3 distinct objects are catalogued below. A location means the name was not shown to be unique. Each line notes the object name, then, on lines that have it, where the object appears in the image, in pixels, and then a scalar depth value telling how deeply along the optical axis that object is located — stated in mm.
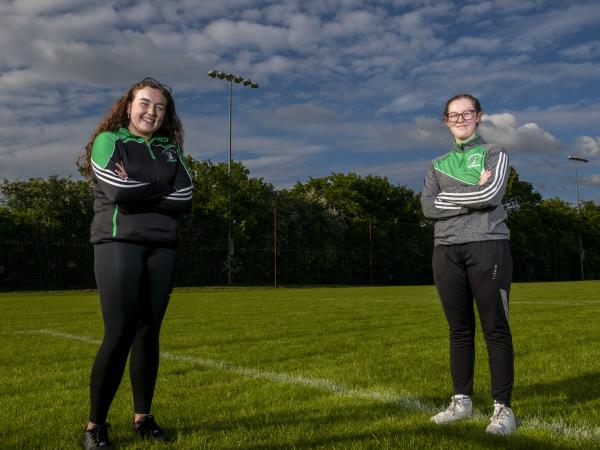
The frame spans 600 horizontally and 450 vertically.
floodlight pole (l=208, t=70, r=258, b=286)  32562
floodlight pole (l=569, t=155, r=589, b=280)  51156
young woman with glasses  3586
